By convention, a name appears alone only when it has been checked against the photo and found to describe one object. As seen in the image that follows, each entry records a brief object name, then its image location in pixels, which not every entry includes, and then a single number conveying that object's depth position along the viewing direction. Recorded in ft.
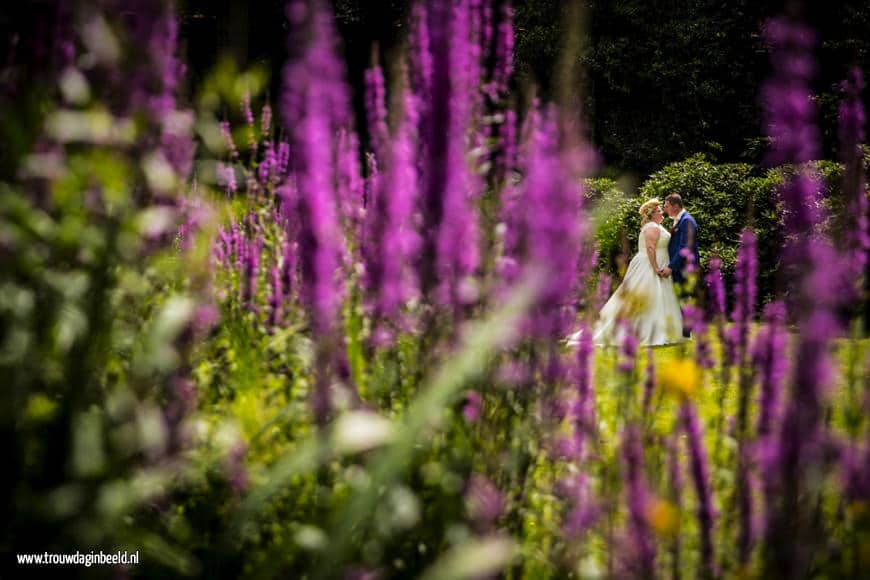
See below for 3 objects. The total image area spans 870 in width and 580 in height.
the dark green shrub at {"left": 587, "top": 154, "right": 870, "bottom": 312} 104.22
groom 98.35
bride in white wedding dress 99.03
